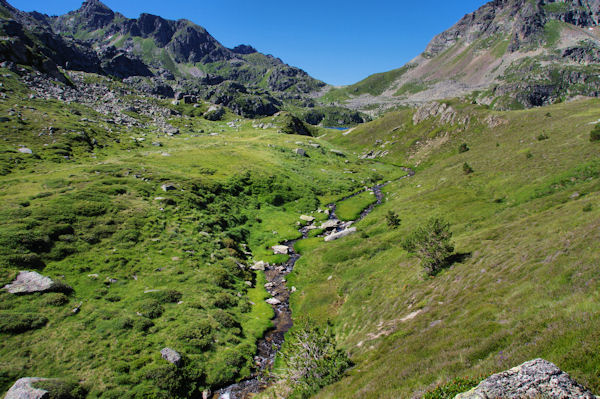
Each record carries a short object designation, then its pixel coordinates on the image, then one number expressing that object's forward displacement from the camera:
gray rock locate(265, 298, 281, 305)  36.16
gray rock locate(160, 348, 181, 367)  23.04
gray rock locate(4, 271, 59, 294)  25.67
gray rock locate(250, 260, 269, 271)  44.72
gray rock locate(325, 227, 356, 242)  52.16
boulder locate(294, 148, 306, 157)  118.49
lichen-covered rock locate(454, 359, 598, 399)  7.11
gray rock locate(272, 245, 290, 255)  50.33
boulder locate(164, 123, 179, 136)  137.62
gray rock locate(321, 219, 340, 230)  60.22
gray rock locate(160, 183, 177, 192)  57.47
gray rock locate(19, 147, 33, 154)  68.73
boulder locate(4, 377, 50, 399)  17.16
